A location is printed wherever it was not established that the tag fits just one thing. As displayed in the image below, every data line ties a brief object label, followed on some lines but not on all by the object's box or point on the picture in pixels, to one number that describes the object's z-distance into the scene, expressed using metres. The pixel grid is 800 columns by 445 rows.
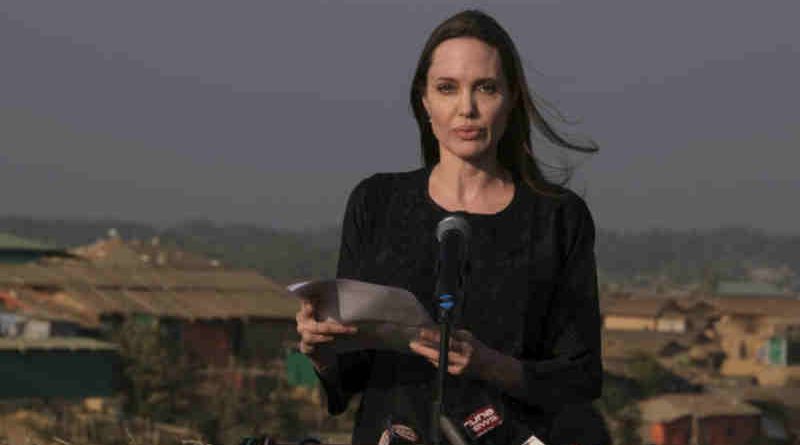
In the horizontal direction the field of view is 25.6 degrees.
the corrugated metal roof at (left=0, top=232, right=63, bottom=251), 62.97
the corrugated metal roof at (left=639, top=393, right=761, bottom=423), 45.94
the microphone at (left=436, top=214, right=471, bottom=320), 3.07
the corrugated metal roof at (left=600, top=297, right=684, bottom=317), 79.19
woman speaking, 3.45
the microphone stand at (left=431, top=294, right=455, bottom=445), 3.04
